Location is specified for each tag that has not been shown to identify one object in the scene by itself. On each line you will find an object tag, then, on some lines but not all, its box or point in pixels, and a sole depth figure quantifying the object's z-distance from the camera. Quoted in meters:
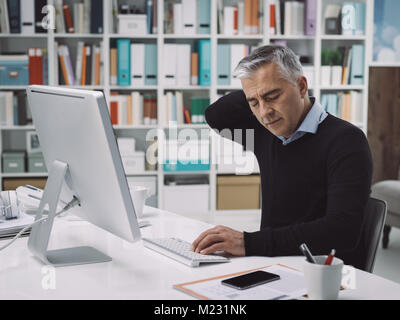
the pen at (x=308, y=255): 1.02
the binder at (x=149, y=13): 4.16
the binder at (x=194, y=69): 4.24
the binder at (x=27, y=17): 4.04
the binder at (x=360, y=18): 4.34
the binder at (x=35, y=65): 4.09
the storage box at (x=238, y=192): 4.36
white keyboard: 1.25
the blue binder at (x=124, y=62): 4.14
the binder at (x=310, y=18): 4.27
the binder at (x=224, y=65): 4.27
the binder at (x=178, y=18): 4.20
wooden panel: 4.80
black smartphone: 1.08
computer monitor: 1.11
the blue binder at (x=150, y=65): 4.21
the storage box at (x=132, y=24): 4.14
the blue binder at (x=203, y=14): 4.23
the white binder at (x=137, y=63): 4.17
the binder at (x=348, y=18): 4.31
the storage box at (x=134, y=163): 4.25
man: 1.34
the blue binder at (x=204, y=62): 4.21
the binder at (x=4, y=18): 4.04
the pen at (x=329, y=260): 1.01
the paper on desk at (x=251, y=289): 1.03
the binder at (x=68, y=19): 4.09
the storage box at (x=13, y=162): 4.14
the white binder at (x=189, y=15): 4.19
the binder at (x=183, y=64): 4.23
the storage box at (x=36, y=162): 4.17
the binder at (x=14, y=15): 4.03
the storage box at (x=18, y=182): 4.14
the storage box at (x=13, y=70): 4.08
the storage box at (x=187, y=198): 4.33
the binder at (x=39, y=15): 4.04
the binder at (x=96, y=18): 4.09
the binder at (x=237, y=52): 4.27
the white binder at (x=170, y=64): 4.21
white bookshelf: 4.12
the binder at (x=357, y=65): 4.36
